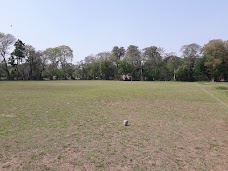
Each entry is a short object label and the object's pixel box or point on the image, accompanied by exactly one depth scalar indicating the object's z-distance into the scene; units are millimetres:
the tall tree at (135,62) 53039
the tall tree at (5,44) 46614
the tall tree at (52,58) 52389
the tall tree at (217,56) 39909
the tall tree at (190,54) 46454
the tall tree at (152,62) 50737
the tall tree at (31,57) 49168
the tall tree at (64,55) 54277
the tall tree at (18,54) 47532
